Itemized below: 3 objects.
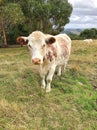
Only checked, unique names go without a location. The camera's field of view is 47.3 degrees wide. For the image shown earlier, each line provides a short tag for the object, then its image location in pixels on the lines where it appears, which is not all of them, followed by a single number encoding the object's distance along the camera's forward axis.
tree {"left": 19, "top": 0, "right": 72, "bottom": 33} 12.43
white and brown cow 2.63
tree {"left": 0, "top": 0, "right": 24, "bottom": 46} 10.74
